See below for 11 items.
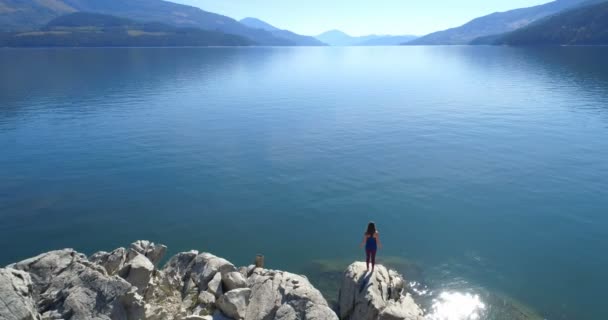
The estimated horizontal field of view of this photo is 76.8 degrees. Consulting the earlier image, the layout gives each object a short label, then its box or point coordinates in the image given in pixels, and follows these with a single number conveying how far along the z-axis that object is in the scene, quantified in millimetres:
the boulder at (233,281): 24344
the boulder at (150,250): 27781
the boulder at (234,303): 21500
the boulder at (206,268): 25406
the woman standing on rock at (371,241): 24531
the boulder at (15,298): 16750
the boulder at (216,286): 23875
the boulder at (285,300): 21125
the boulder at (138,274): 23594
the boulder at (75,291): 19641
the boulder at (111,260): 25109
